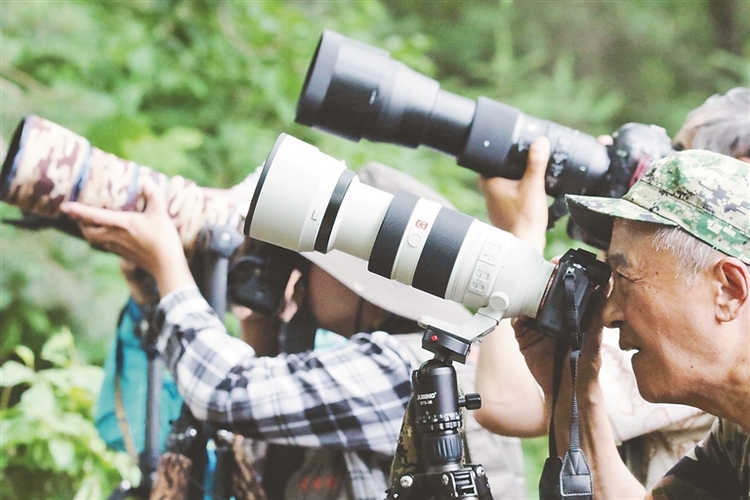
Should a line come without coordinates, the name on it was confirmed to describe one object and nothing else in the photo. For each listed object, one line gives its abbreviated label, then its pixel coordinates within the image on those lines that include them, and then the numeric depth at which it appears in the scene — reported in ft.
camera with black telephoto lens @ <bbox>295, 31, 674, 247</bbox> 13.09
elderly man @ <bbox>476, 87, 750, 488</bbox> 13.15
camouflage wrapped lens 13.28
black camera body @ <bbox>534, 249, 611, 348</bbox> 12.54
